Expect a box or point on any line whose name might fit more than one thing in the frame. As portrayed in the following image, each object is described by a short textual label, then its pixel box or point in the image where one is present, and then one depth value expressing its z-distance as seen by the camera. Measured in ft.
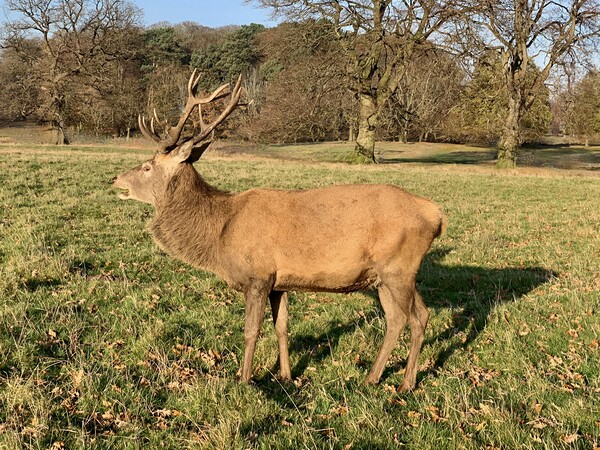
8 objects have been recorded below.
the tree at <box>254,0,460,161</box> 100.78
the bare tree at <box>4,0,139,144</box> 143.13
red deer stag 16.96
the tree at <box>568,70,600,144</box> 124.86
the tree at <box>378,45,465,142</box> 102.78
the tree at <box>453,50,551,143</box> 109.19
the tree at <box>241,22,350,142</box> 103.04
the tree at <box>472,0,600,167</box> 106.73
